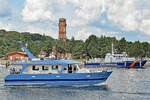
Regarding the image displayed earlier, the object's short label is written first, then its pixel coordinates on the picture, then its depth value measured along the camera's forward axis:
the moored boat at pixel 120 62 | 102.25
